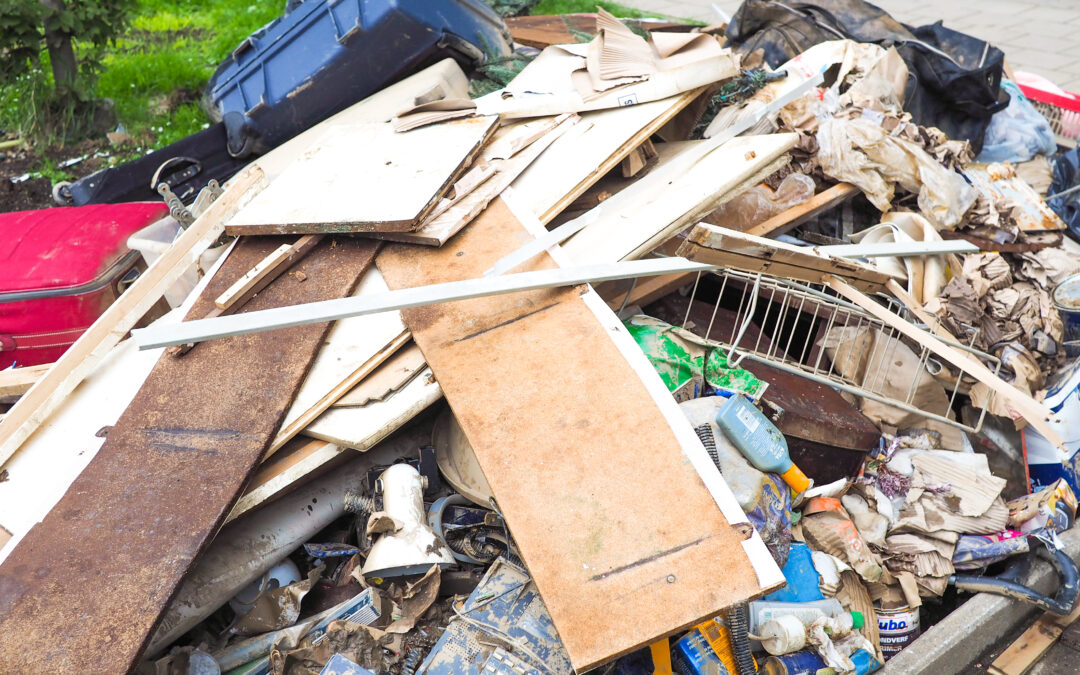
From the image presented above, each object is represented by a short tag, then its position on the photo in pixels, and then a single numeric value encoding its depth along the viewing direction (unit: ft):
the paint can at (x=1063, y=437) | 9.77
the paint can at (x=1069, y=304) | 10.92
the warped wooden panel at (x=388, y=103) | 13.37
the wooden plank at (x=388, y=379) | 8.56
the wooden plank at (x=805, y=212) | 11.22
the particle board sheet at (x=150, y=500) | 6.74
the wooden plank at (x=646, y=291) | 10.31
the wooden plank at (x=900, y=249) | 9.38
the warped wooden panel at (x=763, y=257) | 8.48
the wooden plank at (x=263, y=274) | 9.41
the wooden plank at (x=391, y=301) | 7.35
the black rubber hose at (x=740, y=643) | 7.54
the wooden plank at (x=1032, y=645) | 8.85
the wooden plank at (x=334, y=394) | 8.25
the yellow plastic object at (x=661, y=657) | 7.24
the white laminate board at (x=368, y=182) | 9.63
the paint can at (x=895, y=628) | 8.59
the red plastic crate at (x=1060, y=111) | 16.48
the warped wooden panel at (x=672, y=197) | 9.86
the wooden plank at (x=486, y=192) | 9.57
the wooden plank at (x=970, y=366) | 8.63
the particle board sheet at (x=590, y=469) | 6.35
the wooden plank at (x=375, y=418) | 8.24
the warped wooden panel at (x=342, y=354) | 8.43
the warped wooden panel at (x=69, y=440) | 8.16
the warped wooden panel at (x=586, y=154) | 10.37
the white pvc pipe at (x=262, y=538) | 8.00
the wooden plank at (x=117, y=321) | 9.07
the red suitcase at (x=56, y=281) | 10.85
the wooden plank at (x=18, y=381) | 10.09
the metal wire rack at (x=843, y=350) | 9.99
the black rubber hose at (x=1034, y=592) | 8.70
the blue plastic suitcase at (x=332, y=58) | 13.82
